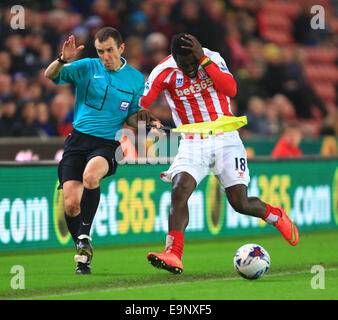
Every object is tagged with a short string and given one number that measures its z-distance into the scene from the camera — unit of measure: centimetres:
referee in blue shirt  1631
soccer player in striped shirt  1581
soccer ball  1514
